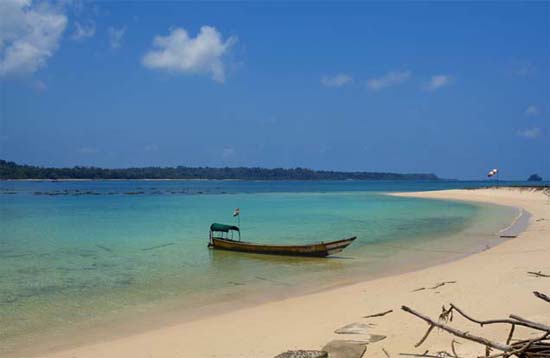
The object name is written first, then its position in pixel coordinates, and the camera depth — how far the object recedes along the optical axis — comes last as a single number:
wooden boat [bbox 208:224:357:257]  15.51
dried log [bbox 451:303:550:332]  4.43
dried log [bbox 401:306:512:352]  4.36
